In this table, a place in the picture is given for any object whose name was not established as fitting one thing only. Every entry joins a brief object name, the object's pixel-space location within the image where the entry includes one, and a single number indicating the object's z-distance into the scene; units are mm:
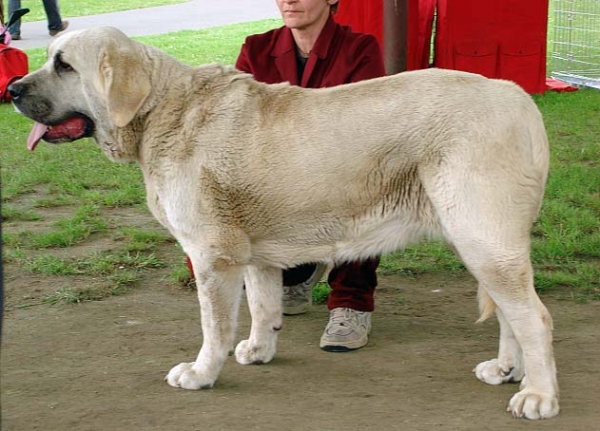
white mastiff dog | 3779
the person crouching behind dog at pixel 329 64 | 4820
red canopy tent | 10164
